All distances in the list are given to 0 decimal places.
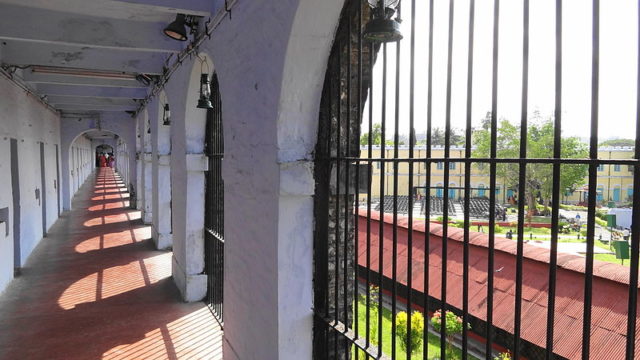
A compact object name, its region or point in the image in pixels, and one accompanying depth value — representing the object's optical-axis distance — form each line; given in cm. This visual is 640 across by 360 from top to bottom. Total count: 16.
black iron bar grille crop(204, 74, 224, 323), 609
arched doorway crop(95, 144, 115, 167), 5131
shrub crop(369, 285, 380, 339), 839
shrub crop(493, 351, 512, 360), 599
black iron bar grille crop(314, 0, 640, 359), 147
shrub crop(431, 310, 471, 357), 710
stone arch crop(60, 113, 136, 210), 1627
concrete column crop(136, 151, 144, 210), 1605
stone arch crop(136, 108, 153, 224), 1224
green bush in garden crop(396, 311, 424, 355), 681
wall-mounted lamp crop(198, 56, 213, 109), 506
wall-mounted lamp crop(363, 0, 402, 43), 219
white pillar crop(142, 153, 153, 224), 1308
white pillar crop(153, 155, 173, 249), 942
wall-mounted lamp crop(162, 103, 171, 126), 824
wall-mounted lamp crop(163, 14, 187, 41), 525
